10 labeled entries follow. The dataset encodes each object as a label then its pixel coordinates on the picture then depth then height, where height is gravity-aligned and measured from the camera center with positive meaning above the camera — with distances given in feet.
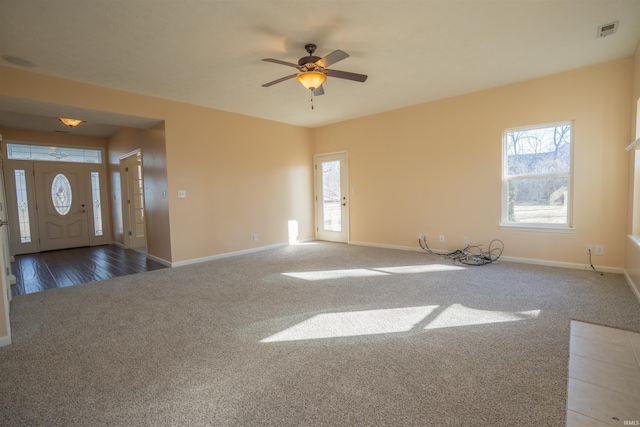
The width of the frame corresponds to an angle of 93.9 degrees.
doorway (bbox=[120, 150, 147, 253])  21.77 -0.01
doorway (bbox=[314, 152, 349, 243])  21.90 +0.03
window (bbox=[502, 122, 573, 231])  13.75 +0.74
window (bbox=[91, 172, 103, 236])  23.43 +0.04
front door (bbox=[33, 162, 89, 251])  21.09 -0.05
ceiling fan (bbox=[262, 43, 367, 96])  10.16 +4.45
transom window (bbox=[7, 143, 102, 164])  20.21 +3.72
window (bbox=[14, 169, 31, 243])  20.20 +0.02
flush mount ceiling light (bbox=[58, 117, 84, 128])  16.03 +4.56
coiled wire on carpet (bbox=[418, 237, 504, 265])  15.19 -3.23
